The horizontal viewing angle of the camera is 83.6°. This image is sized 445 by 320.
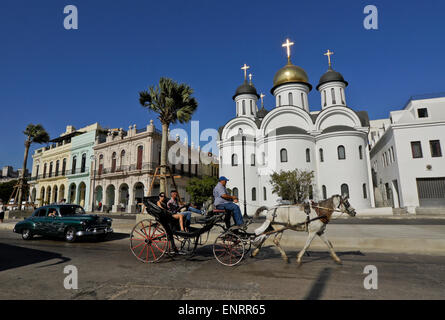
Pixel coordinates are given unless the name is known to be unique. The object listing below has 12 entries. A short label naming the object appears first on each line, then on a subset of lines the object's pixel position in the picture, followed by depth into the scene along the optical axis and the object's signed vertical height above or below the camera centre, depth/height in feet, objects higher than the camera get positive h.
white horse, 21.84 -1.30
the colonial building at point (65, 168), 142.72 +23.61
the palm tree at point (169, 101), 55.77 +23.21
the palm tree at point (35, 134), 112.27 +32.84
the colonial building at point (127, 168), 121.80 +19.44
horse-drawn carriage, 21.36 -2.30
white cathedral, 97.86 +25.56
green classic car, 33.83 -2.40
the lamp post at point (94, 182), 126.44 +12.22
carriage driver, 21.99 +0.22
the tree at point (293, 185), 89.40 +6.73
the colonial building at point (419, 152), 83.30 +16.93
